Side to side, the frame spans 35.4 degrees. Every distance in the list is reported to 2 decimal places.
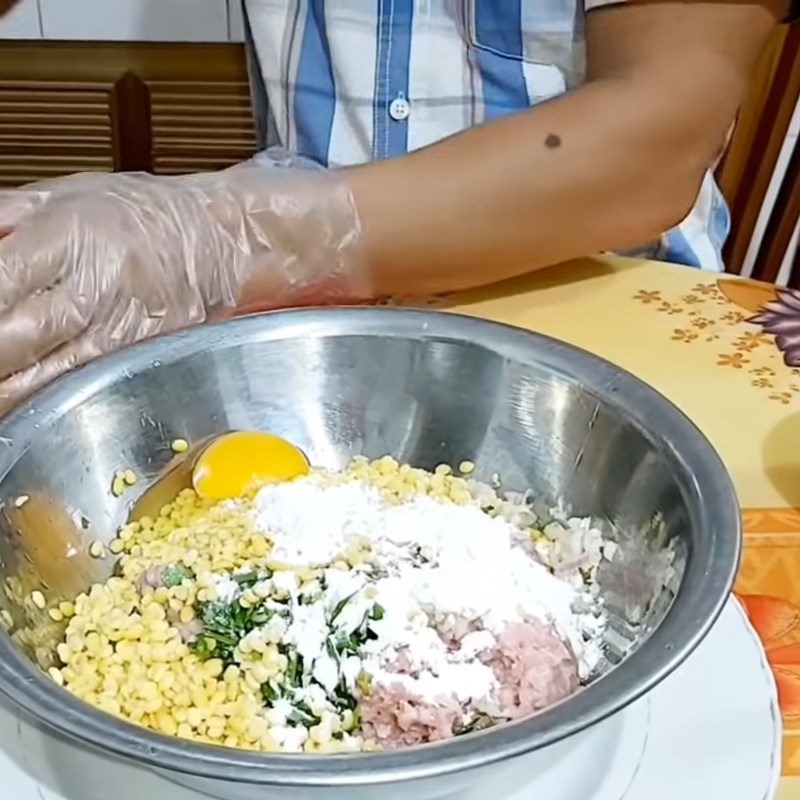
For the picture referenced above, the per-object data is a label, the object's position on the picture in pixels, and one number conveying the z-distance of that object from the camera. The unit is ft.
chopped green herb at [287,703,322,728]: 2.03
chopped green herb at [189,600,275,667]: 2.15
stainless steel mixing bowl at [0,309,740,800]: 1.90
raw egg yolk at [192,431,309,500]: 2.51
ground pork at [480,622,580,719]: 2.03
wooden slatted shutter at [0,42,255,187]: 5.90
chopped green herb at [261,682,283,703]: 2.07
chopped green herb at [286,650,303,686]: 2.09
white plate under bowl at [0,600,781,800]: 1.99
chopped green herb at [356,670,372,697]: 2.04
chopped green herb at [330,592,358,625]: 2.14
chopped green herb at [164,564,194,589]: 2.29
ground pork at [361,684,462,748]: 1.98
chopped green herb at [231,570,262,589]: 2.24
